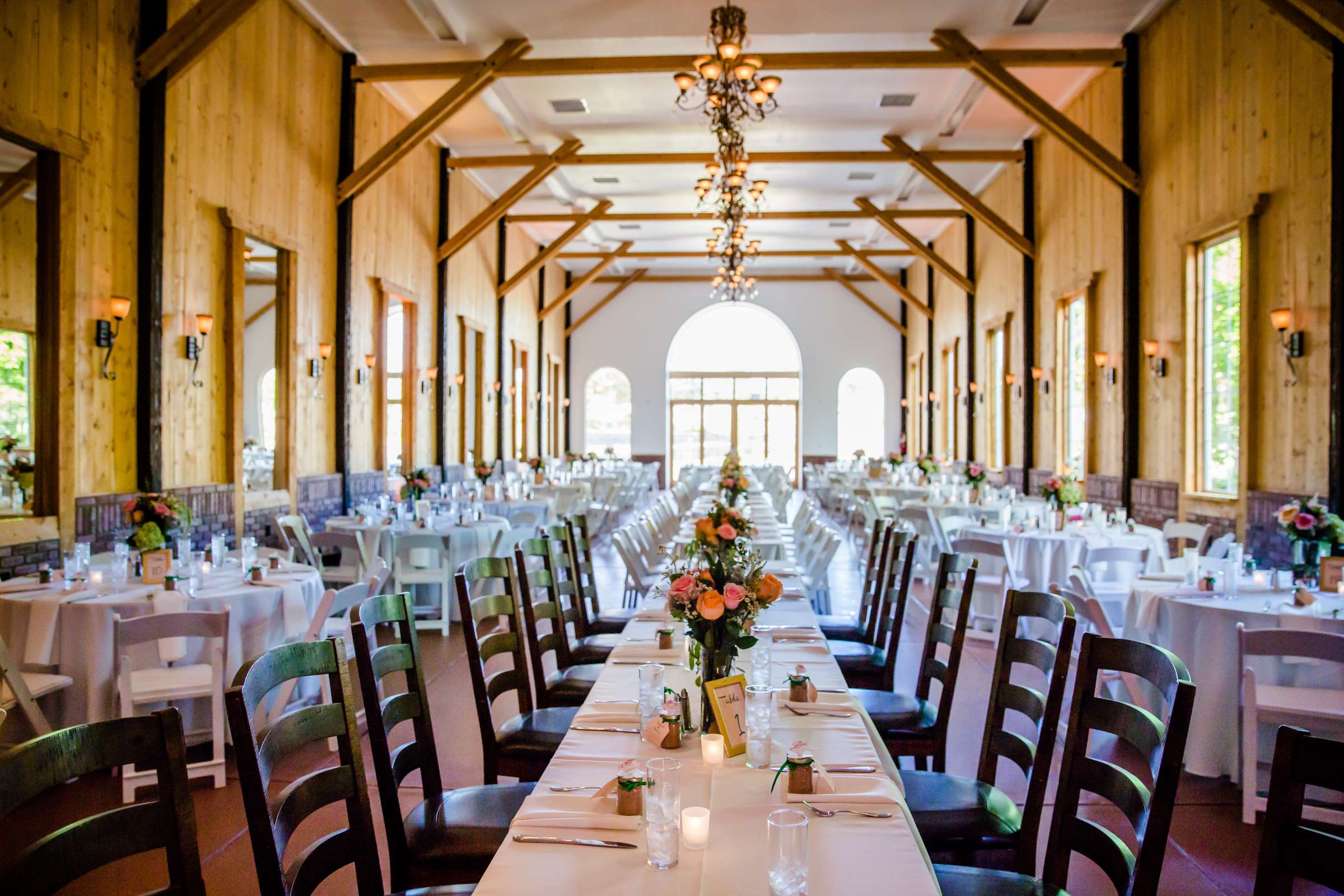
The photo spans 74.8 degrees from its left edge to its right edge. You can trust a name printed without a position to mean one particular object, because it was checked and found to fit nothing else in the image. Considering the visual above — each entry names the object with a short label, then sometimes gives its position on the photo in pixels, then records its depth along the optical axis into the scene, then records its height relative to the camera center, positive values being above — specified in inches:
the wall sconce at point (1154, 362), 344.8 +33.0
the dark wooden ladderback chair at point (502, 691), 117.4 -34.7
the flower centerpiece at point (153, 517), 183.6 -14.9
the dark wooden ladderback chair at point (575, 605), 172.4 -33.7
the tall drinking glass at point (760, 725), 80.9 -26.0
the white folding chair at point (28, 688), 140.0 -41.6
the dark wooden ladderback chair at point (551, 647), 141.9 -33.6
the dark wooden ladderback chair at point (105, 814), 51.6 -23.9
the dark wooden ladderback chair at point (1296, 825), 55.3 -25.0
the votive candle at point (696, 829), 65.4 -28.6
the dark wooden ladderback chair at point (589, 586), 193.3 -31.9
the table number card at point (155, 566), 181.9 -24.6
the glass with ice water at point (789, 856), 56.6 -26.5
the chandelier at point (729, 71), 265.1 +118.5
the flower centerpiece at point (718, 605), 87.7 -16.1
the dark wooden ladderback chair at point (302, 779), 66.2 -27.6
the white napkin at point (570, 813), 69.1 -29.8
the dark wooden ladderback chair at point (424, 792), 90.5 -39.8
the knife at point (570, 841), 66.1 -29.9
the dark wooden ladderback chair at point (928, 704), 125.5 -39.7
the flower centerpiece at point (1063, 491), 279.7 -14.8
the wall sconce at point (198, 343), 275.3 +33.3
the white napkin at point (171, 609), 163.0 -30.4
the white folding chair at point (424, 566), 260.8 -39.6
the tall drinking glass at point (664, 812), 62.6 -26.5
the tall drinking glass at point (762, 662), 99.6 -24.5
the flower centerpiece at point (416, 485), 335.0 -14.5
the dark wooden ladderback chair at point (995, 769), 90.9 -36.1
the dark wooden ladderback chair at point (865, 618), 185.5 -38.5
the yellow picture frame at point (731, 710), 82.4 -25.1
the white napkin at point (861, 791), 73.5 -29.6
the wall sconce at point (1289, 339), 253.9 +30.9
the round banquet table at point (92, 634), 161.3 -35.1
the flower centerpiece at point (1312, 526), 172.2 -16.1
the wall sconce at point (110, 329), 234.2 +32.0
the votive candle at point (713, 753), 81.6 -28.5
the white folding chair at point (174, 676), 134.5 -40.6
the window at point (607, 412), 884.6 +34.9
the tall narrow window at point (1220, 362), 300.2 +29.2
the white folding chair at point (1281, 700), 124.0 -41.0
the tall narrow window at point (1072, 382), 438.6 +31.9
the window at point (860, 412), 871.7 +33.5
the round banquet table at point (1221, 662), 153.5 -38.8
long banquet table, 60.5 -30.0
